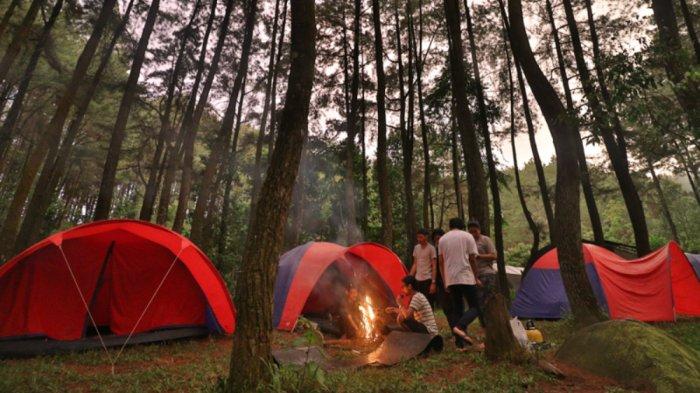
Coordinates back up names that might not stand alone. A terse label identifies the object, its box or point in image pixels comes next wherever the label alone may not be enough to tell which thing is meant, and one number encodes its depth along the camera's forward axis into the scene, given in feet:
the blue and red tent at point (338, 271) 27.43
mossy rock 11.97
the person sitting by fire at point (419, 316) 19.86
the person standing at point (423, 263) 24.06
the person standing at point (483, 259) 21.11
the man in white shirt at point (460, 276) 18.76
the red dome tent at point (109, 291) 20.17
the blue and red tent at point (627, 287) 26.58
